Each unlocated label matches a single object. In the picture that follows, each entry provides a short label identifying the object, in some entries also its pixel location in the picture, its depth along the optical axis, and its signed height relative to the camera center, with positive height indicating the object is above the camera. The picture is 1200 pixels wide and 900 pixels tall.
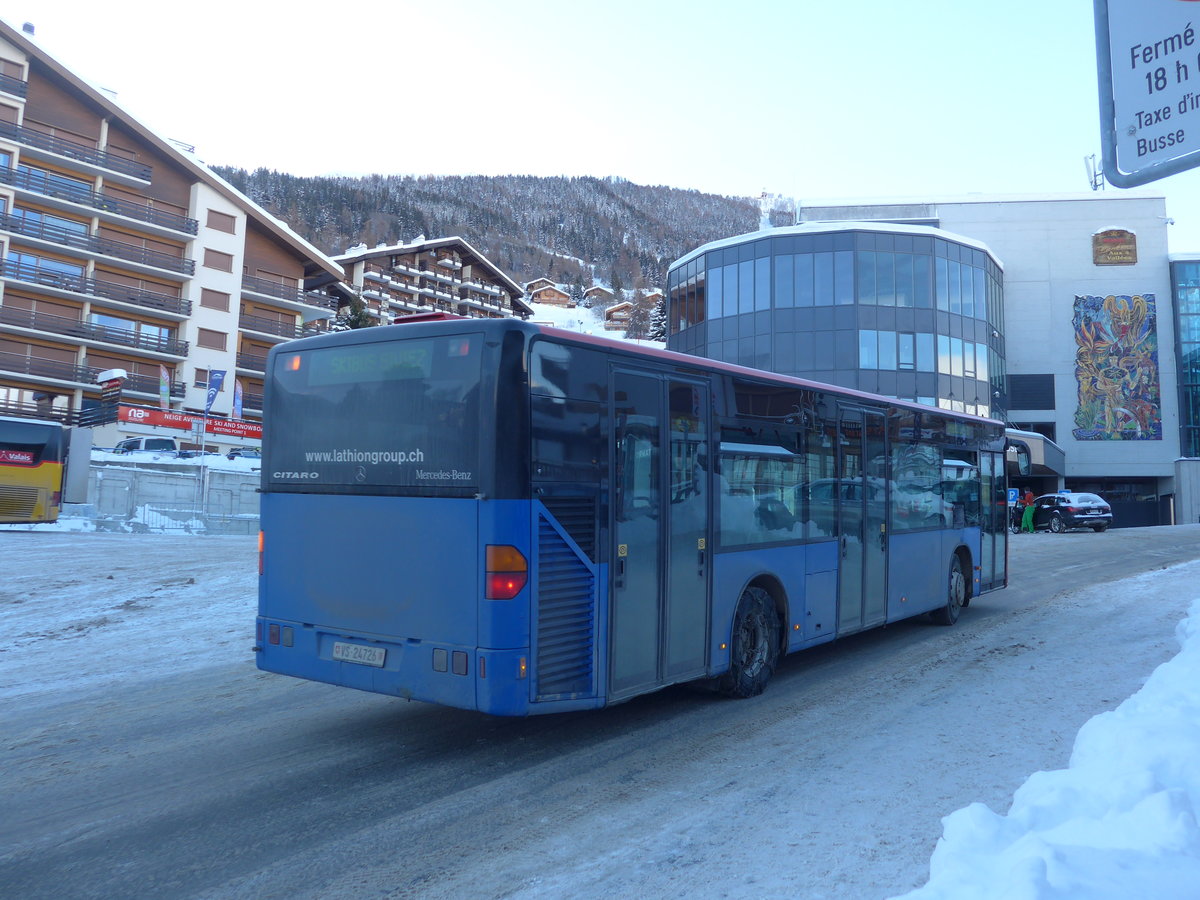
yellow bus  25.86 +0.80
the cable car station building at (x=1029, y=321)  48.38 +12.05
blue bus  5.73 -0.04
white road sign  4.09 +2.06
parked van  40.47 +2.57
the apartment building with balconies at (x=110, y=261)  48.97 +14.11
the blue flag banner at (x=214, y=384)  43.53 +5.74
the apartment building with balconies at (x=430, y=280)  91.88 +24.74
